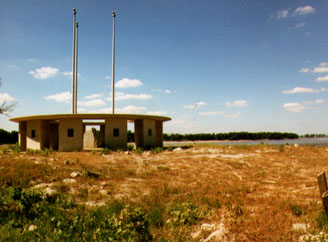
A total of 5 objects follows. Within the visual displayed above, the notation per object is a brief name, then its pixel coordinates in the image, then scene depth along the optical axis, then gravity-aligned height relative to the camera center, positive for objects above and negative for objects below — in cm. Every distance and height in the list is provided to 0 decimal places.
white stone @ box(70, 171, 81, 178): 836 -176
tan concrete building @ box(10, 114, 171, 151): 1967 -5
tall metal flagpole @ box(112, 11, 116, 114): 2322 +551
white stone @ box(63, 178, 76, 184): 764 -185
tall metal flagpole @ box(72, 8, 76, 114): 2291 +590
